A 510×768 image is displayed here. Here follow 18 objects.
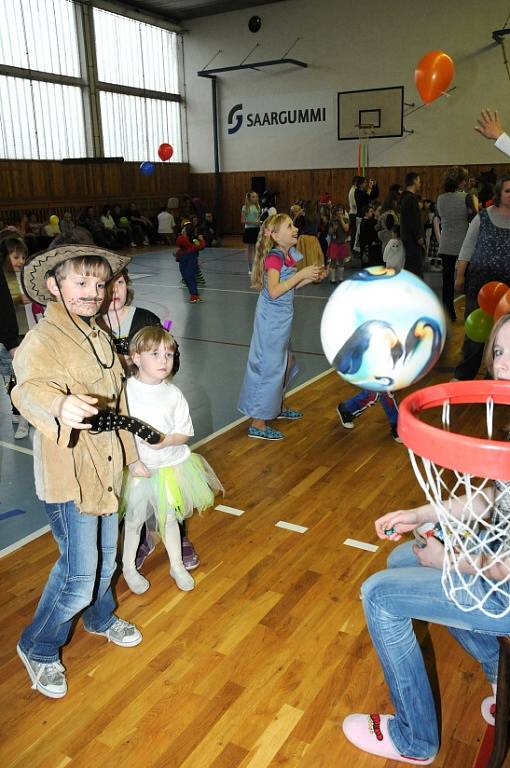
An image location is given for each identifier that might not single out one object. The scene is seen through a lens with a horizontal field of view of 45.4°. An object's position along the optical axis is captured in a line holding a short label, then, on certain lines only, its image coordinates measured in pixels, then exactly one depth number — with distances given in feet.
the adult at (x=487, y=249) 14.71
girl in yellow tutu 9.06
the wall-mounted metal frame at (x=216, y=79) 61.05
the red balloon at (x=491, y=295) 13.01
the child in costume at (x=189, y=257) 31.12
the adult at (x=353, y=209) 45.35
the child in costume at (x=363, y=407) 14.47
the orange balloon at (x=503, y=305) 10.32
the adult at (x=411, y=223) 23.77
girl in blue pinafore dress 13.55
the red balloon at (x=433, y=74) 26.78
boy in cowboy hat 6.73
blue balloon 61.41
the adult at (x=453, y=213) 23.62
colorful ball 5.69
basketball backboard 56.90
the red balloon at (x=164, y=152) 61.62
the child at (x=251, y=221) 40.57
